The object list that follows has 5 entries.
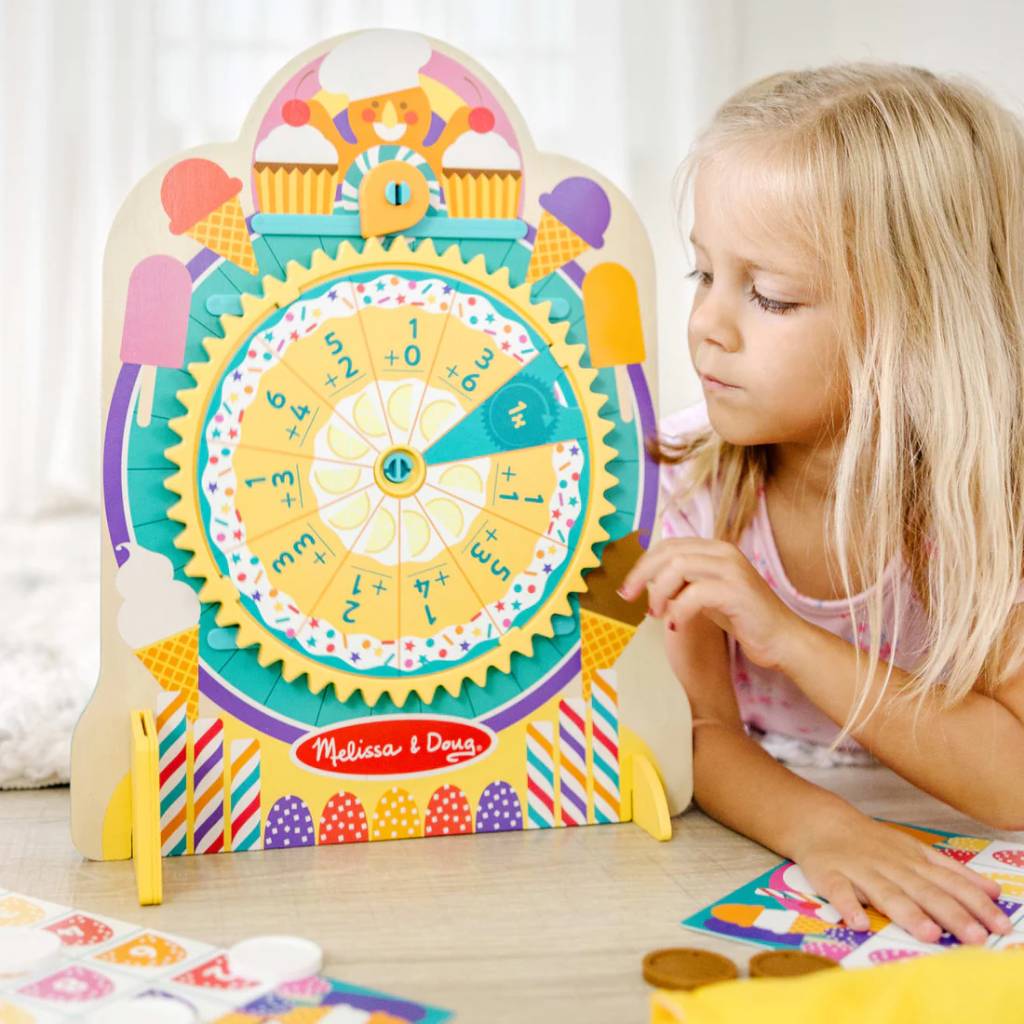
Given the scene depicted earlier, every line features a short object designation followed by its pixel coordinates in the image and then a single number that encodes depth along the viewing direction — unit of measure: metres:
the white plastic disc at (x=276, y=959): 0.59
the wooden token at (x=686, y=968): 0.59
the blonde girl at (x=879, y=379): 0.85
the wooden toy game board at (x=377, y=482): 0.77
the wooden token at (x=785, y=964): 0.60
